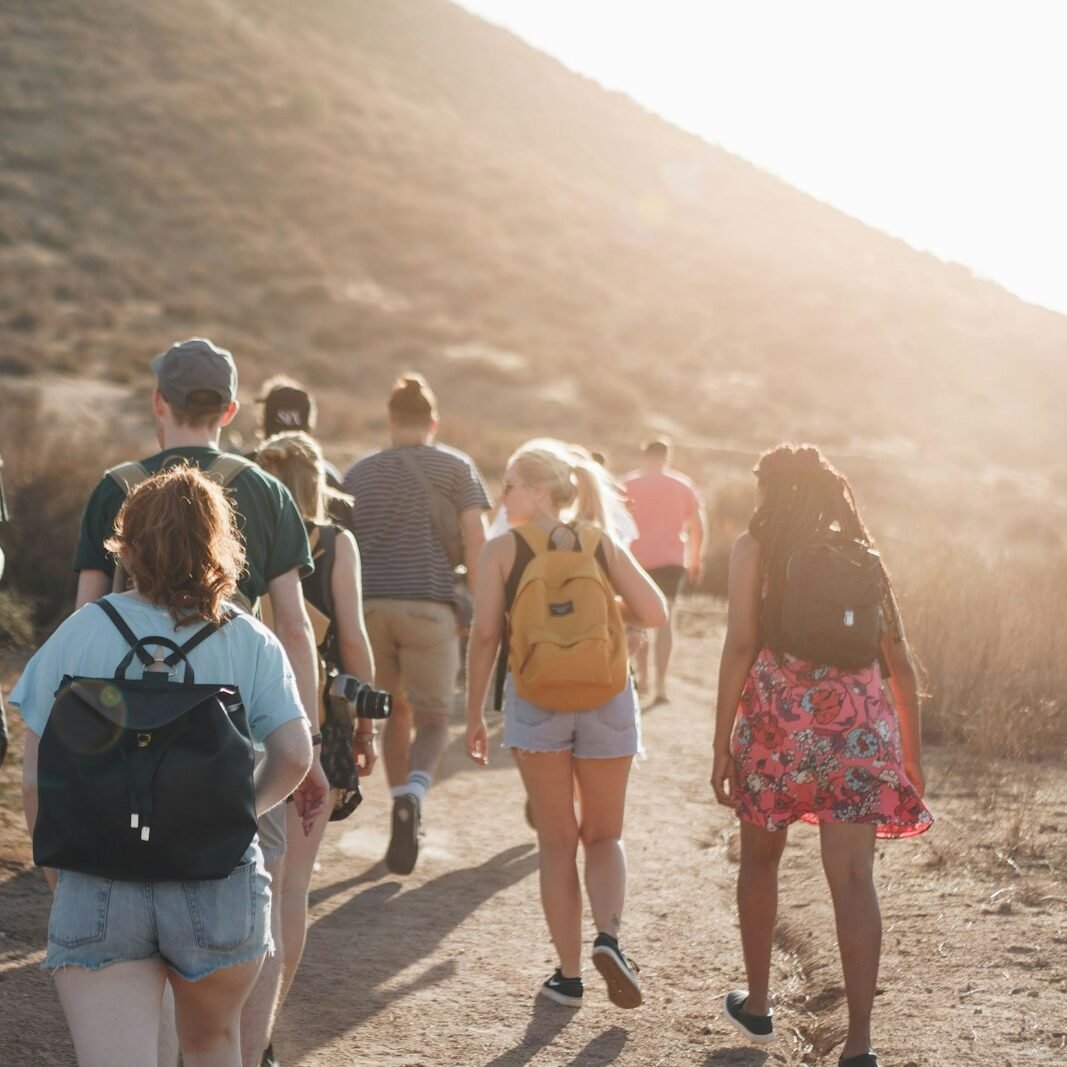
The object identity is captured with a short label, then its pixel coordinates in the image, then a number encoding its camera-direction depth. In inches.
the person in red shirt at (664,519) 414.0
